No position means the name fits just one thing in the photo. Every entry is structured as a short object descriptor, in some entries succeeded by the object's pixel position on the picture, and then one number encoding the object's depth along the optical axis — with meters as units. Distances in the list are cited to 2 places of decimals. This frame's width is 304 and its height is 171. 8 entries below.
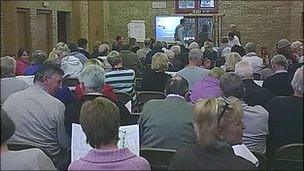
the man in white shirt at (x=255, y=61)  9.00
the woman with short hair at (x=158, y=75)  7.28
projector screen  17.53
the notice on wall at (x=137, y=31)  17.59
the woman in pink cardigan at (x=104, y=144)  2.95
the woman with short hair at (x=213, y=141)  2.72
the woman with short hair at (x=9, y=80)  6.12
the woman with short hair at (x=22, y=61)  9.55
